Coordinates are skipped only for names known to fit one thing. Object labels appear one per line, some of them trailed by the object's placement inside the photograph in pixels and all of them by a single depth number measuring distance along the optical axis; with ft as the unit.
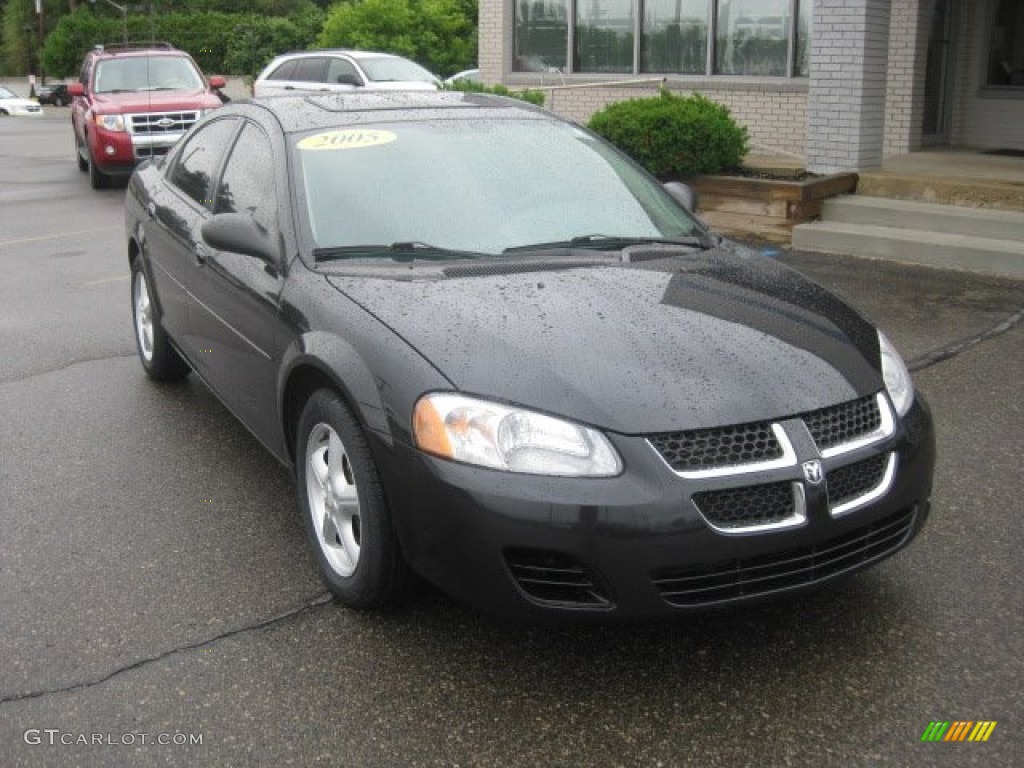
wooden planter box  36.45
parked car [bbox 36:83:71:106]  181.74
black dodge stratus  10.64
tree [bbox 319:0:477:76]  92.48
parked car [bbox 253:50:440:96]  61.26
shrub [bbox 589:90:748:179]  38.14
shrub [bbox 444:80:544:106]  45.87
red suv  52.85
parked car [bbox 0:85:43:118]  145.18
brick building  38.45
